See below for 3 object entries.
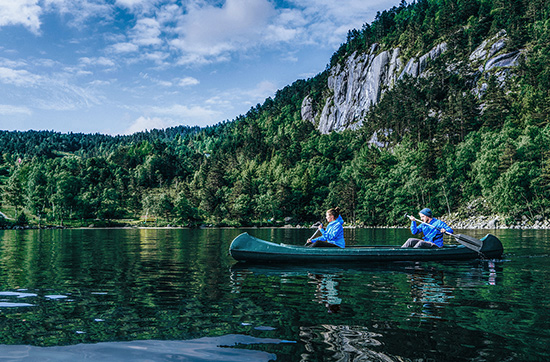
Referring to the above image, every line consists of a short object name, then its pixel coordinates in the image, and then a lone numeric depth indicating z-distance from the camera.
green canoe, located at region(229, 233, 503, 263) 17.41
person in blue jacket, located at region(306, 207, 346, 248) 18.00
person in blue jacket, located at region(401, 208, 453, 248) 18.84
